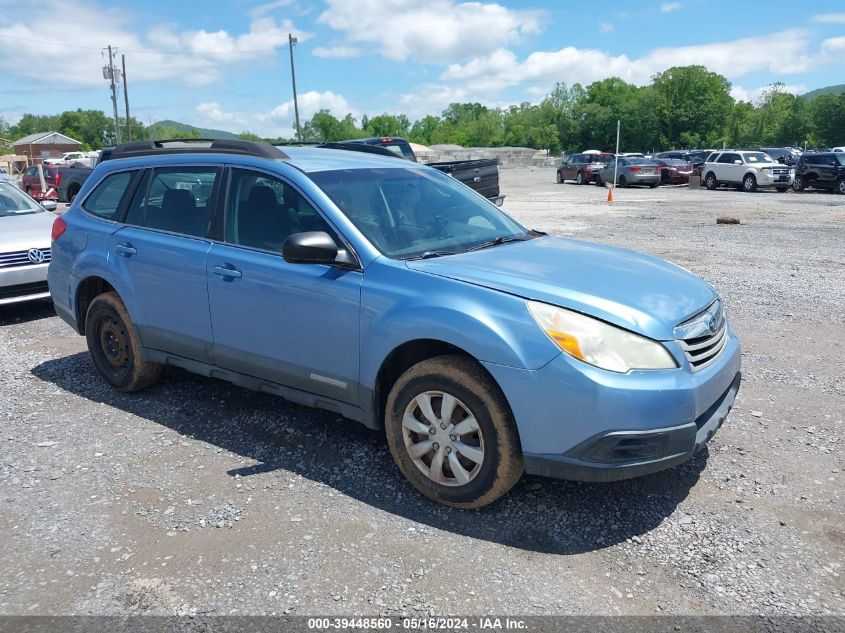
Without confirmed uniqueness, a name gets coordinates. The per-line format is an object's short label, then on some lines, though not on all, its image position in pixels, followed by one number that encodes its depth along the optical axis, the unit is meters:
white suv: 28.66
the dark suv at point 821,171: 26.30
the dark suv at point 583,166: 36.81
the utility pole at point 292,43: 55.31
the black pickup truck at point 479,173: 14.64
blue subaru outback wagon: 3.22
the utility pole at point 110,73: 55.99
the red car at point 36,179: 28.69
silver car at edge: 7.61
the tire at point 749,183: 29.39
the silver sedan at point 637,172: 32.84
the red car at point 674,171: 33.97
